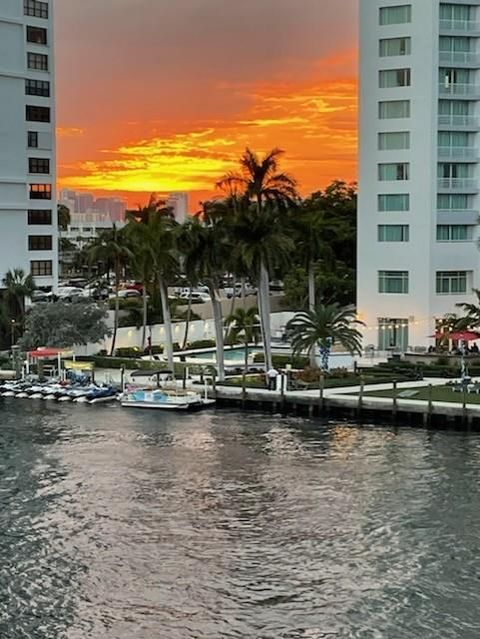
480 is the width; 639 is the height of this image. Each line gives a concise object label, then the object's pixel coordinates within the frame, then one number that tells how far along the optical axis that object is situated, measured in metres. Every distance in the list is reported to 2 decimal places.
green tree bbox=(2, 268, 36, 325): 93.44
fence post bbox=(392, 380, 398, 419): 62.88
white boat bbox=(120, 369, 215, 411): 67.75
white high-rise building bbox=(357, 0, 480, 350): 89.81
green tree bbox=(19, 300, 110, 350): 82.94
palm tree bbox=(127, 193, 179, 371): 80.19
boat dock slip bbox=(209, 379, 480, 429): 61.12
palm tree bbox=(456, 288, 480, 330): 77.00
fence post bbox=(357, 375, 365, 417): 64.06
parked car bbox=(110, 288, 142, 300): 118.50
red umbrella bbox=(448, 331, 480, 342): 73.01
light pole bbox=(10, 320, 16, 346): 91.71
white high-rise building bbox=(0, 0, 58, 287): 101.94
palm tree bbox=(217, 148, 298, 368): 72.38
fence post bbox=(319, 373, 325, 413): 65.56
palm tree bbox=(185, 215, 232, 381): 75.00
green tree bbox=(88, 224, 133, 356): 91.62
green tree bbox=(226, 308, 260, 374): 85.25
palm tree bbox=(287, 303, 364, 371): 72.44
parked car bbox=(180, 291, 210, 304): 117.51
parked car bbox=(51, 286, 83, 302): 101.59
